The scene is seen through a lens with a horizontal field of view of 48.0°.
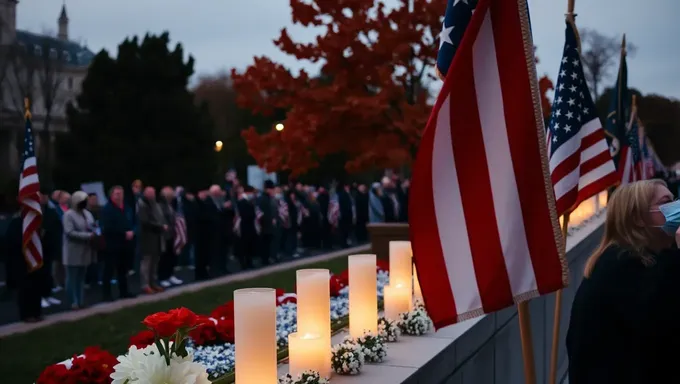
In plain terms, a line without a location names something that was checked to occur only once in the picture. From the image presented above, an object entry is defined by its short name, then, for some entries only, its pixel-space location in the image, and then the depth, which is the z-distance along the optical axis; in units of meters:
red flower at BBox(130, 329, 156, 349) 5.02
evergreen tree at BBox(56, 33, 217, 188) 28.86
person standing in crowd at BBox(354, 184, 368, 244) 26.78
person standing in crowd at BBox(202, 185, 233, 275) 17.12
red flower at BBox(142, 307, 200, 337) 3.14
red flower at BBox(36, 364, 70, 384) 4.15
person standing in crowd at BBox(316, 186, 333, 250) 25.28
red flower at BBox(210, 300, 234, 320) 6.36
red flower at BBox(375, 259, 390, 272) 10.02
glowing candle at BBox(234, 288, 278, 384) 3.63
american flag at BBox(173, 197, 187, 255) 15.75
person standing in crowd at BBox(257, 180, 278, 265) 19.78
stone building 37.00
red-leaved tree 11.07
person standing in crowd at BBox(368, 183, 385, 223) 21.84
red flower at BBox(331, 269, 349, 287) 8.81
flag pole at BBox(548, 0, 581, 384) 5.16
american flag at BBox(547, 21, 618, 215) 5.95
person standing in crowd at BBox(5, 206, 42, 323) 11.54
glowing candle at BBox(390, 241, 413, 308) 6.50
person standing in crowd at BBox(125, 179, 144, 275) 15.09
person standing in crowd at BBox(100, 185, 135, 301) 13.39
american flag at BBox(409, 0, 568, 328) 3.29
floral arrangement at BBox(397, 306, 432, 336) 5.64
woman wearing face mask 3.34
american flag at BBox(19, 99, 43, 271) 11.44
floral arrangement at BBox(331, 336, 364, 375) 4.46
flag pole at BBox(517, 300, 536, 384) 3.48
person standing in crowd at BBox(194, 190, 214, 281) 16.84
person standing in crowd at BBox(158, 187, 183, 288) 15.62
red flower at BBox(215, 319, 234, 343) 5.86
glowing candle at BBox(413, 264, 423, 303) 6.92
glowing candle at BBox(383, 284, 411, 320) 6.12
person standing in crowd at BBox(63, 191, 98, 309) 12.49
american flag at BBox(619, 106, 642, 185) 11.89
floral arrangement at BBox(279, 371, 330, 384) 4.05
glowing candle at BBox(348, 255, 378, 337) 5.37
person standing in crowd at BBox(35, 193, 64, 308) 12.28
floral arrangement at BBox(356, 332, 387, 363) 4.73
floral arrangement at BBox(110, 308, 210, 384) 3.06
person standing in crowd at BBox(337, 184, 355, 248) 25.59
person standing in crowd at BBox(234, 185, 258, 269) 19.03
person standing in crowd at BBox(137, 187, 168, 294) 14.32
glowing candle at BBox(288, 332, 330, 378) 4.31
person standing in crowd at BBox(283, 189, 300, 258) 22.81
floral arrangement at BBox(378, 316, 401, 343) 5.41
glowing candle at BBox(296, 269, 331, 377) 4.47
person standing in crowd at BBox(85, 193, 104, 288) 16.04
